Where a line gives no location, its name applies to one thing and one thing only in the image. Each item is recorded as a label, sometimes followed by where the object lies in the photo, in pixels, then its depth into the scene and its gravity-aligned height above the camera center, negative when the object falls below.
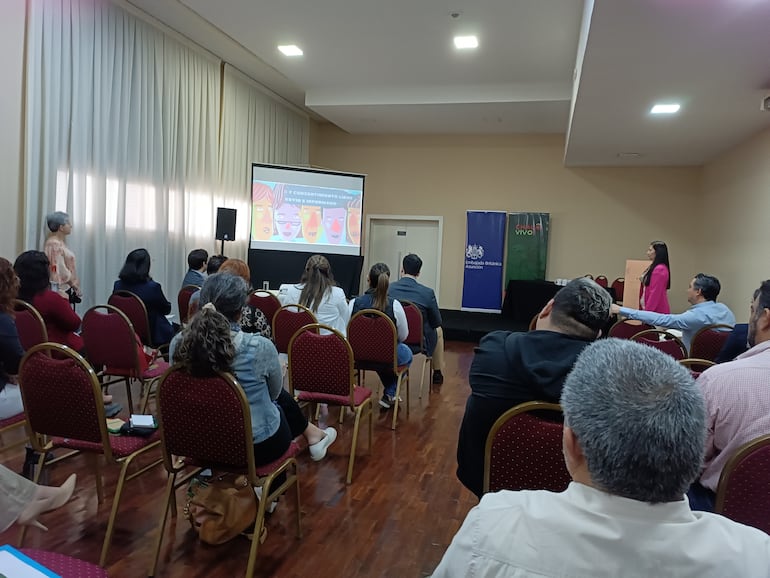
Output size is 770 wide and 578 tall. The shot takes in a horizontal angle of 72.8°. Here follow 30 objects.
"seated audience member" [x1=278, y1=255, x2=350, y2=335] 4.05 -0.31
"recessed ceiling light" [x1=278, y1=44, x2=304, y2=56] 6.45 +2.56
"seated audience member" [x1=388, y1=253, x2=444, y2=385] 4.61 -0.31
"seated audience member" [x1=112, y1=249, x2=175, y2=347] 4.11 -0.34
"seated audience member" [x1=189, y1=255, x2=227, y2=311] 4.89 -0.12
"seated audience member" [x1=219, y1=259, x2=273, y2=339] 3.47 -0.47
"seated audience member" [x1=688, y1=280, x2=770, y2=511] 1.57 -0.40
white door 10.16 +0.36
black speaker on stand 7.16 +0.37
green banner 9.45 +0.38
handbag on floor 2.15 -1.06
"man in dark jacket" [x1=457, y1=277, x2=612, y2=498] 1.49 -0.26
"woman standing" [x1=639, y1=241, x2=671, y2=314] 5.45 -0.08
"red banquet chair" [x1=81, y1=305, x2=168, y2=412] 3.24 -0.63
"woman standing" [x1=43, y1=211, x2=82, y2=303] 4.95 -0.10
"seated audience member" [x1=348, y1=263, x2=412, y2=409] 3.89 -0.35
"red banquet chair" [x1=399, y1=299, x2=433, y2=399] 4.47 -0.53
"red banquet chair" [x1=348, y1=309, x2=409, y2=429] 3.64 -0.57
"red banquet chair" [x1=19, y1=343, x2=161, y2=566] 1.99 -0.64
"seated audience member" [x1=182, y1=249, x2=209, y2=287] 4.99 -0.17
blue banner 9.60 +0.08
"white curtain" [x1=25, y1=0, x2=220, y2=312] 5.05 +1.22
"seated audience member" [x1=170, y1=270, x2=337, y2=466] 1.86 -0.39
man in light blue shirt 3.75 -0.28
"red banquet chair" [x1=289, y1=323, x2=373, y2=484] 2.88 -0.64
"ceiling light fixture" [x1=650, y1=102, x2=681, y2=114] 5.40 +1.75
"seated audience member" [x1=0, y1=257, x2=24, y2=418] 2.36 -0.49
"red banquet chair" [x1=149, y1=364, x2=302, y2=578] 1.88 -0.66
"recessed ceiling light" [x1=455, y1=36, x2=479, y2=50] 5.88 +2.54
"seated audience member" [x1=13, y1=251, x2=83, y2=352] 3.07 -0.34
